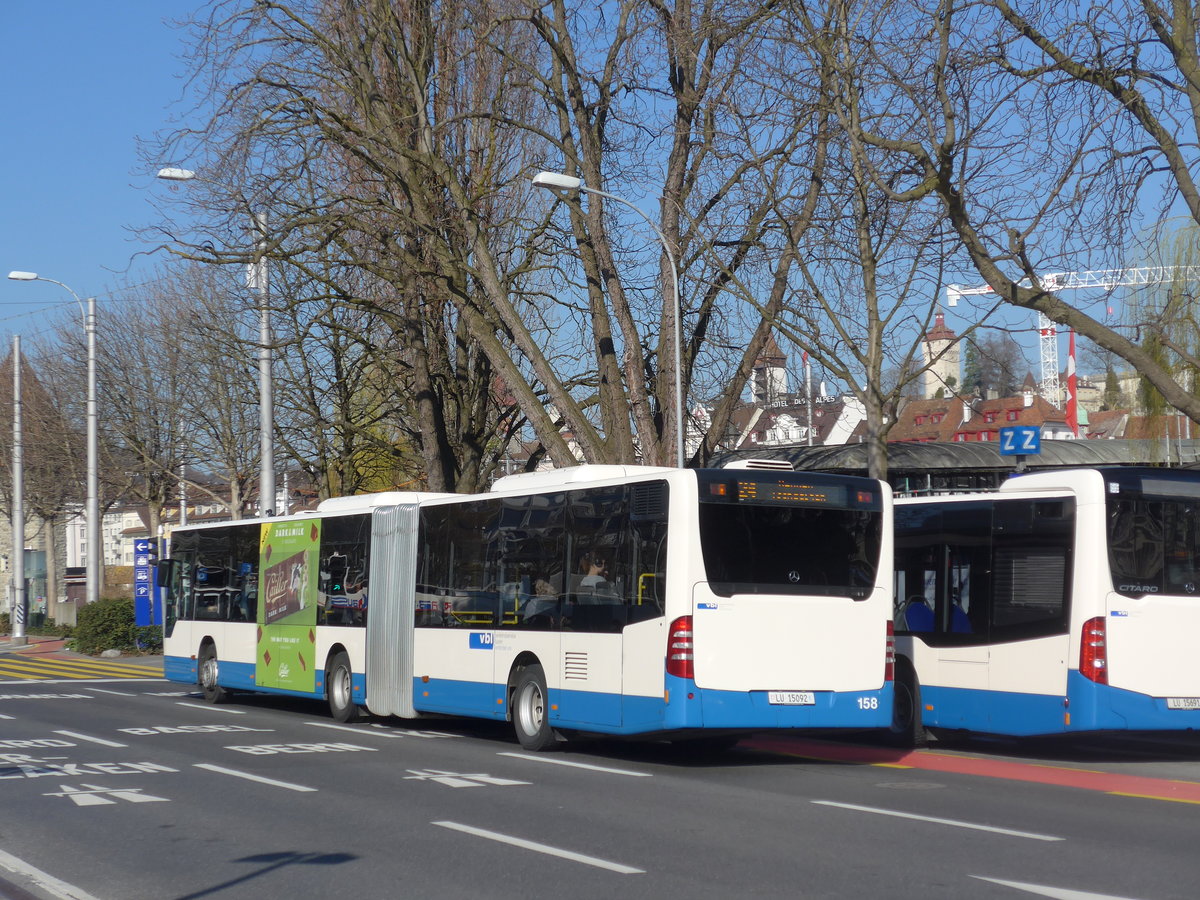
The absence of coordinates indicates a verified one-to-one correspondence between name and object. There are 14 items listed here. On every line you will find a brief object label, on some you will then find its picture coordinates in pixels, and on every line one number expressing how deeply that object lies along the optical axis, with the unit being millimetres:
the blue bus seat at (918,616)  16016
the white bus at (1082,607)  13664
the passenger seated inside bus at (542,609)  15422
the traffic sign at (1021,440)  19203
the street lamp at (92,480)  38619
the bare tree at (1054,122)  16281
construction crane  18625
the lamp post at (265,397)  26469
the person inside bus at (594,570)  14469
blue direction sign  38406
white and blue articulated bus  13359
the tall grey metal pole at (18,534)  44750
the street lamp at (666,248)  20375
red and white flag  75750
